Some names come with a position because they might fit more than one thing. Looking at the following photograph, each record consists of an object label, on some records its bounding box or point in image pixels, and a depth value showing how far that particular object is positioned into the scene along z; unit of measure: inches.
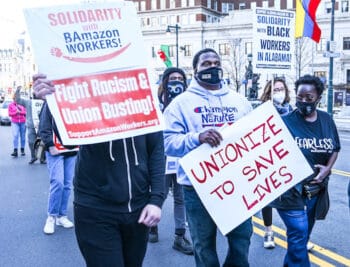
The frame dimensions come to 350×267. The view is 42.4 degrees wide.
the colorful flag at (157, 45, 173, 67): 882.3
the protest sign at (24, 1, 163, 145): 92.2
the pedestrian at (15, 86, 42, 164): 452.8
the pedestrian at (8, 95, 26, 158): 509.0
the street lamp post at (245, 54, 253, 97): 1453.1
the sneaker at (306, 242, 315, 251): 193.3
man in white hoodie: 129.9
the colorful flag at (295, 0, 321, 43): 350.3
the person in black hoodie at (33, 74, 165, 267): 99.8
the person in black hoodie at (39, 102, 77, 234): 204.4
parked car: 1033.0
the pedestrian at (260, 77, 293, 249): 198.4
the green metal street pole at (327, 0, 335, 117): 893.1
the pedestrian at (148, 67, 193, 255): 194.1
